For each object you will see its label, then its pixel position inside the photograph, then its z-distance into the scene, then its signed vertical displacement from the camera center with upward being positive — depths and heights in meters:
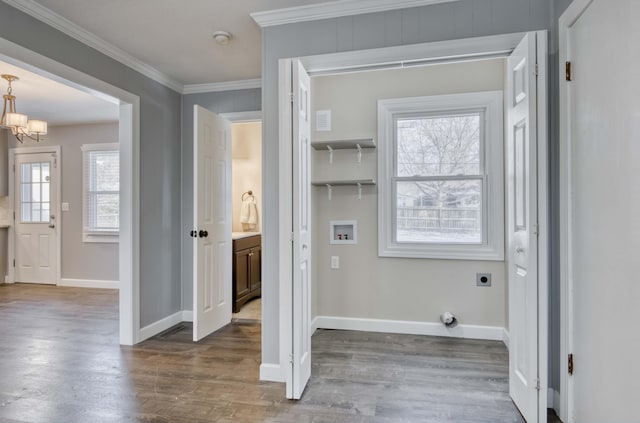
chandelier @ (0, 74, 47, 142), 3.85 +1.00
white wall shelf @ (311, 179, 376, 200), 3.50 +0.28
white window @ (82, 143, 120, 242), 5.82 +0.33
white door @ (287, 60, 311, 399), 2.27 -0.11
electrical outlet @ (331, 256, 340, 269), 3.72 -0.51
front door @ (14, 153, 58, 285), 6.05 -0.10
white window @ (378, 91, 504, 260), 3.38 +0.33
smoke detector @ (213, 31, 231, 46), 2.81 +1.36
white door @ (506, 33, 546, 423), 1.94 -0.09
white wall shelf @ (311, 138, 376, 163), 3.41 +0.64
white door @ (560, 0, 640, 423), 1.44 +0.02
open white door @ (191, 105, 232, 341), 3.25 -0.11
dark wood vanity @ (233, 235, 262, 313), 4.28 -0.71
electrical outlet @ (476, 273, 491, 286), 3.41 -0.63
